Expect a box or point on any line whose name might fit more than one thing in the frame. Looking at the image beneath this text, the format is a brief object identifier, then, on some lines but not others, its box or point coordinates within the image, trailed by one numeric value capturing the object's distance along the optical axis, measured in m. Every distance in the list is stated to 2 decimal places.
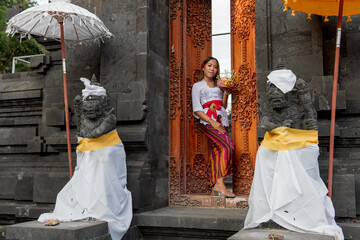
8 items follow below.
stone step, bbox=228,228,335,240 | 4.38
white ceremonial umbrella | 6.10
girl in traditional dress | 7.62
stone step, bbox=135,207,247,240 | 6.05
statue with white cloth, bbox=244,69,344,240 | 4.78
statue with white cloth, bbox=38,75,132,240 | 5.61
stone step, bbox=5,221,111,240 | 4.86
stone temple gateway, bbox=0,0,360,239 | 6.03
